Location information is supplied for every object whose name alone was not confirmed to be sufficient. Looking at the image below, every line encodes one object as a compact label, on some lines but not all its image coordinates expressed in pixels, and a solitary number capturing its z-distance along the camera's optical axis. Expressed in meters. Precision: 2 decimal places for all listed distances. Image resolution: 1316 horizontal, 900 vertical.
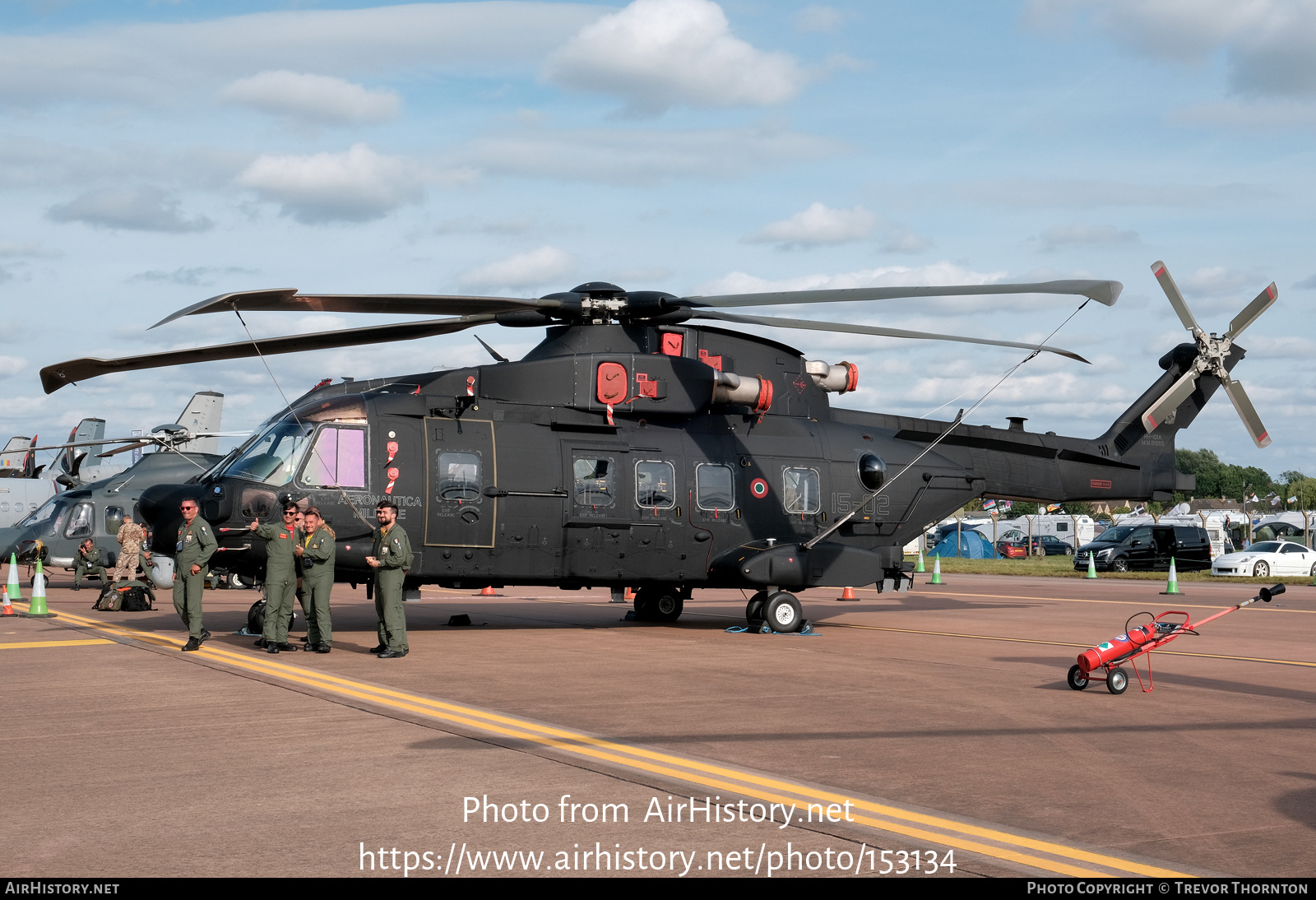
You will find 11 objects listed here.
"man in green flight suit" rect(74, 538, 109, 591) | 26.86
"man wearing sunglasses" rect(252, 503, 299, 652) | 13.48
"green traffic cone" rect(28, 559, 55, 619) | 18.89
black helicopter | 14.83
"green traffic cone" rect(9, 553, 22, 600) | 23.39
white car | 36.41
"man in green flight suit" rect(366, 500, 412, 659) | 13.21
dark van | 41.62
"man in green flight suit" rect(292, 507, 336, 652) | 13.62
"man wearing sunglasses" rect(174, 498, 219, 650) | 13.59
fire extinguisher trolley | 10.78
